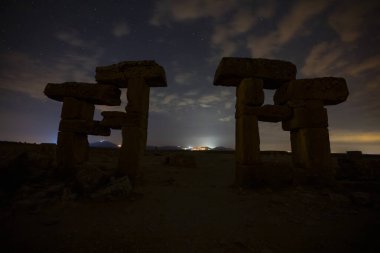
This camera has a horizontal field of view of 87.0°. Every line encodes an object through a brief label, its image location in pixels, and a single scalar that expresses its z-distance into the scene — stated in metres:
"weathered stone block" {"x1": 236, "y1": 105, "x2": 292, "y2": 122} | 6.13
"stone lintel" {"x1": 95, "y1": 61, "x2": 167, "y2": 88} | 6.54
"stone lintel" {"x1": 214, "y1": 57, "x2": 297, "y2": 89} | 6.20
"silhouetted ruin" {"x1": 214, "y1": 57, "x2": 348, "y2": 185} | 5.93
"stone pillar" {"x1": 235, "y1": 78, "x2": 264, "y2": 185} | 5.95
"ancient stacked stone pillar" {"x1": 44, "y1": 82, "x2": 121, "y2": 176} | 6.75
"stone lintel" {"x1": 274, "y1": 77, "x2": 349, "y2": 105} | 6.06
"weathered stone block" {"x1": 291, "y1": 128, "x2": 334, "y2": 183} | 5.84
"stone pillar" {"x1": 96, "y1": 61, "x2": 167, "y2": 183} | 6.31
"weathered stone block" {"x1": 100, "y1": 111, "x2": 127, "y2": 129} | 6.45
